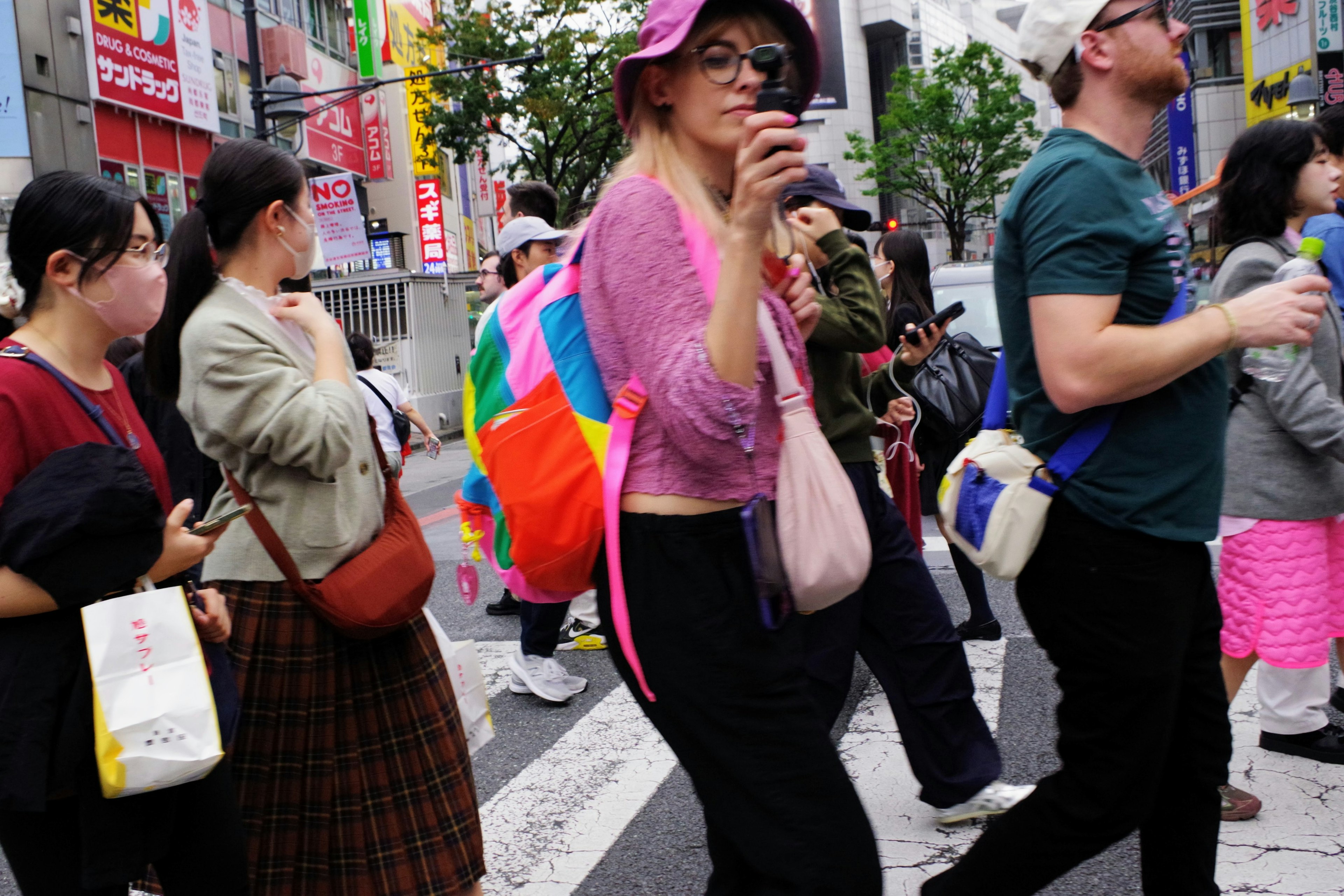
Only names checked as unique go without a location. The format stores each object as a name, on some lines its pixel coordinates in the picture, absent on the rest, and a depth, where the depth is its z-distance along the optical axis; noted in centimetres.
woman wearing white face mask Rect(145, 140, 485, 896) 228
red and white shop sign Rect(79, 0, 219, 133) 1777
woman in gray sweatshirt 328
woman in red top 184
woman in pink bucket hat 158
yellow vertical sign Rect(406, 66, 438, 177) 2841
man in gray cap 537
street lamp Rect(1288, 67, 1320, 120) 1892
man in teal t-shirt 195
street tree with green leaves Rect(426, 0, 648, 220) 2397
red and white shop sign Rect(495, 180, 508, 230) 4481
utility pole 1434
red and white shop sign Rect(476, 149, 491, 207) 4866
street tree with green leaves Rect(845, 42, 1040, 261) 4281
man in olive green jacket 327
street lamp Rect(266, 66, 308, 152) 1487
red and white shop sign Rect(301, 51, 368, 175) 2630
